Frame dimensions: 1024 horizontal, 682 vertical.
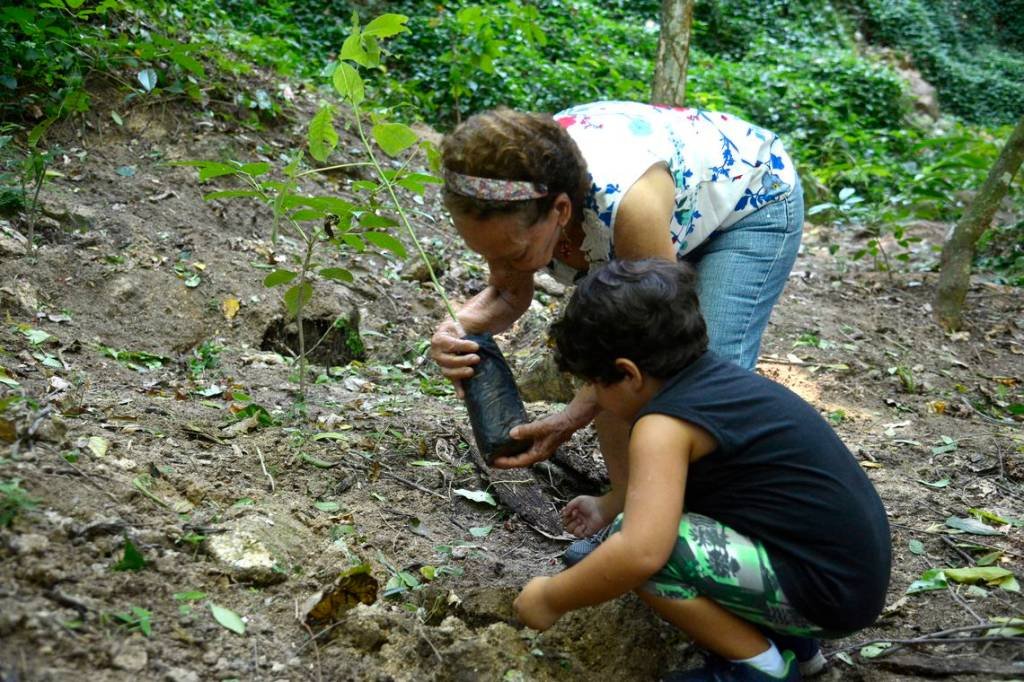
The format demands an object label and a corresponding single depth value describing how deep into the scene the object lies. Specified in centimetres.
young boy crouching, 175
